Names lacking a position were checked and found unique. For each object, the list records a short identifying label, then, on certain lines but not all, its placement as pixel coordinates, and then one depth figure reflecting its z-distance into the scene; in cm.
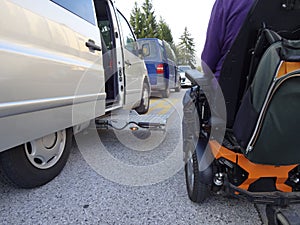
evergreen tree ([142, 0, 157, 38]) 2927
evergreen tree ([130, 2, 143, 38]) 2939
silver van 120
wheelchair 86
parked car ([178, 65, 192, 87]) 1241
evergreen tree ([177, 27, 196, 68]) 5391
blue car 660
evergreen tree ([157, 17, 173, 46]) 3153
